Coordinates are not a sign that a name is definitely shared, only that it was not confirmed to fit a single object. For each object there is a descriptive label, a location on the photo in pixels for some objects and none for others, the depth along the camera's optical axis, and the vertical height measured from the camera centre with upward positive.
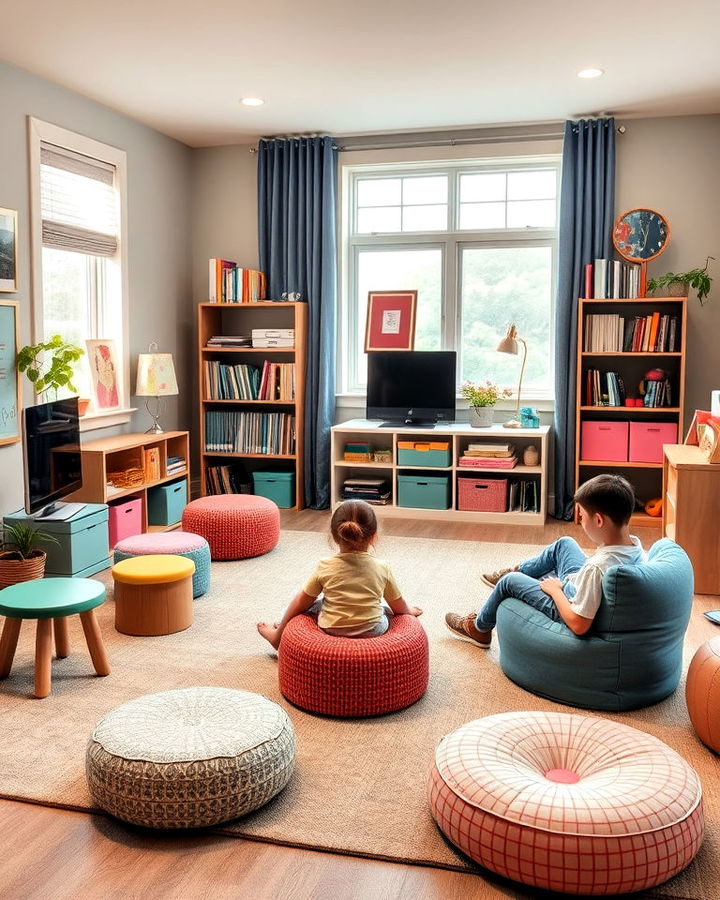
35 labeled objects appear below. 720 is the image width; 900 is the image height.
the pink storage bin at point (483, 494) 5.91 -0.84
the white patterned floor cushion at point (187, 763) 2.13 -0.98
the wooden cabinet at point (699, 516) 4.23 -0.70
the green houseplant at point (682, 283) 5.51 +0.57
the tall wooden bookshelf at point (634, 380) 5.71 -0.06
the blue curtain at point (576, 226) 5.82 +0.98
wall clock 5.64 +0.89
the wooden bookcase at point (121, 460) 4.97 -0.56
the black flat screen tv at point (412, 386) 6.17 -0.12
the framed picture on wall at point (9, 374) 4.57 -0.03
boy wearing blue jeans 2.80 -0.62
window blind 5.03 +1.00
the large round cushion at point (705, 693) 2.55 -0.95
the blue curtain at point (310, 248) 6.31 +0.89
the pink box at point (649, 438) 5.71 -0.44
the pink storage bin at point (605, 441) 5.80 -0.46
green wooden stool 2.96 -0.82
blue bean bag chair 2.78 -0.89
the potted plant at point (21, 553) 4.12 -0.90
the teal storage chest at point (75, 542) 4.33 -0.88
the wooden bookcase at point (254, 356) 6.38 +0.10
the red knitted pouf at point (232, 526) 4.78 -0.86
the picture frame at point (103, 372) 5.53 -0.02
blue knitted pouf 4.06 -0.84
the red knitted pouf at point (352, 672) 2.79 -0.97
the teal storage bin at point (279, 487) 6.41 -0.86
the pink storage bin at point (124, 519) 5.07 -0.89
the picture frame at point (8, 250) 4.56 +0.62
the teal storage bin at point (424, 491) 5.98 -0.83
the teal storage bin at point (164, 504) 5.61 -0.87
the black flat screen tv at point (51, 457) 4.15 -0.44
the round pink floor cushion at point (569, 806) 1.89 -0.99
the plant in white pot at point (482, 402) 5.95 -0.21
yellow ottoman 3.62 -0.95
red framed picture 6.29 +0.36
